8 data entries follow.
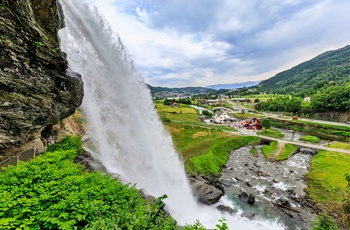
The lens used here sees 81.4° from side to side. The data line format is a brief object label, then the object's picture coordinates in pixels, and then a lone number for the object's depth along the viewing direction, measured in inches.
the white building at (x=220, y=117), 4151.1
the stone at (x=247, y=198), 1163.9
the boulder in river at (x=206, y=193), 1060.7
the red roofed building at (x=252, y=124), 3415.4
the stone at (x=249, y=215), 1006.9
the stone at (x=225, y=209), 1008.4
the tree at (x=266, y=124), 3083.2
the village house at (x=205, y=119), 4113.9
